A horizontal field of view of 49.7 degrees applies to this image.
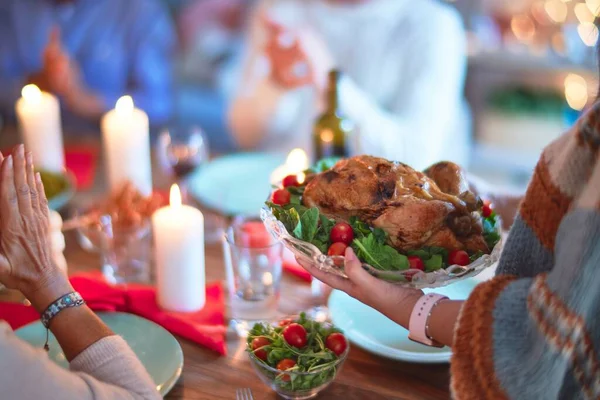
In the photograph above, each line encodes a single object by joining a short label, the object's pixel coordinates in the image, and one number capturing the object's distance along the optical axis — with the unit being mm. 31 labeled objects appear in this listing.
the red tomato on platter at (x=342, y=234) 905
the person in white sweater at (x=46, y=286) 817
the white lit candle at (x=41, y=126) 1561
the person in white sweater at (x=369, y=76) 2076
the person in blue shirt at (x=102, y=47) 3047
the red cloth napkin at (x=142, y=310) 1067
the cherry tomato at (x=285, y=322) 977
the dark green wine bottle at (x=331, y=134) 1604
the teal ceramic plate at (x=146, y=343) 946
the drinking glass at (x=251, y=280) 1102
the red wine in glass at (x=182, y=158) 1555
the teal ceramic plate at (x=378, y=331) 1005
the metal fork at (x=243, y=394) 915
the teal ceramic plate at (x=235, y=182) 1557
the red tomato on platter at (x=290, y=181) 1092
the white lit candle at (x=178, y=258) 1121
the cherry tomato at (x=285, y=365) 879
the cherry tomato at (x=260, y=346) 912
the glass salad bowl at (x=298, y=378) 878
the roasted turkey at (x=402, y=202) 905
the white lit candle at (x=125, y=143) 1475
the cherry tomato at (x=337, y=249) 881
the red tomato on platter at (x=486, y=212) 1024
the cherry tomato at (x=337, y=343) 921
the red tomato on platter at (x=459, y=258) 889
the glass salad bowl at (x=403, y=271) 856
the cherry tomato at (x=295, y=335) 923
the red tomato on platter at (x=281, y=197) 1013
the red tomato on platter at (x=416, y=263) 873
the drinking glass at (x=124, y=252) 1262
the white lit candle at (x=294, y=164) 1387
